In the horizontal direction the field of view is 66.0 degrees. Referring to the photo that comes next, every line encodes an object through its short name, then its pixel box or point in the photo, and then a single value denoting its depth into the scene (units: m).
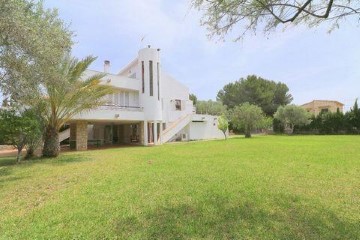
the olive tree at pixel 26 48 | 9.17
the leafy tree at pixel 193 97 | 60.44
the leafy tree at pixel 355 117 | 41.91
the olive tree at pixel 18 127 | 13.44
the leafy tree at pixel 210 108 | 52.36
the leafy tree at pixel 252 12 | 5.28
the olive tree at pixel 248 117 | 38.50
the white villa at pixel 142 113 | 24.28
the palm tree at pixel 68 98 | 15.70
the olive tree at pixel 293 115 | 45.84
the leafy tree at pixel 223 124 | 35.09
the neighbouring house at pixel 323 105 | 57.41
